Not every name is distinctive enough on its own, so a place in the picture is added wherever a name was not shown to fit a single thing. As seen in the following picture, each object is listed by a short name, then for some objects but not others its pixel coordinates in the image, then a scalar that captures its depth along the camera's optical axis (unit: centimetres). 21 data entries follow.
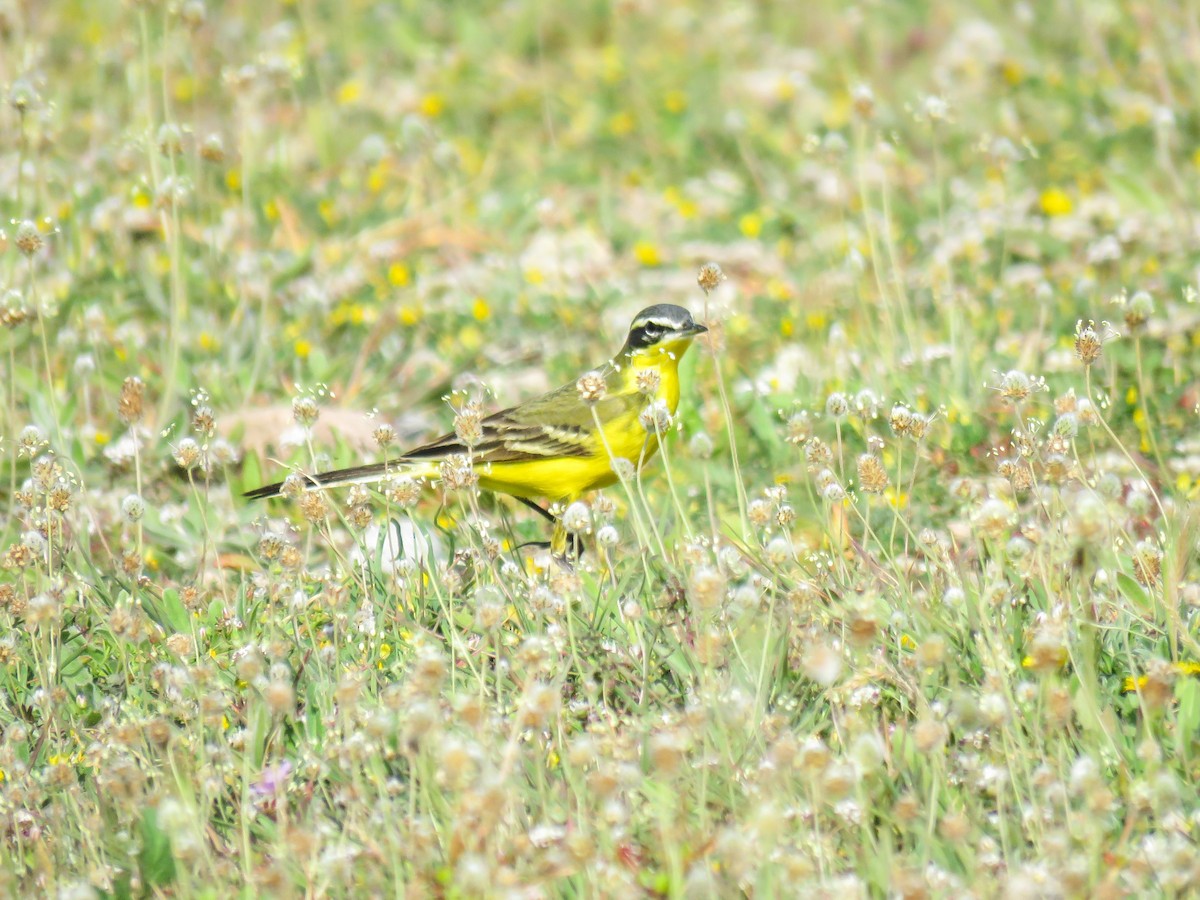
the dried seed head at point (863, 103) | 1201
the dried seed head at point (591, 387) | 754
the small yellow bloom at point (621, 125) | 1962
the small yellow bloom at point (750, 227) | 1703
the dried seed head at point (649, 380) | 765
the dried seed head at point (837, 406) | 835
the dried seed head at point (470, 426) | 759
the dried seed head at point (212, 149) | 1251
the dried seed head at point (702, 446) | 787
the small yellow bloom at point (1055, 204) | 1634
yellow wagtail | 1085
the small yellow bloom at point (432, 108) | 2028
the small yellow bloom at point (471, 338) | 1462
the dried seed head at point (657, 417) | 772
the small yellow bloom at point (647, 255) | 1659
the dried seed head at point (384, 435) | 816
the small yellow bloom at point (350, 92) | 2036
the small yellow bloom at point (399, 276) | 1565
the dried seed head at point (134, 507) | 854
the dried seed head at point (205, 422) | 815
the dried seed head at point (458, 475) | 781
